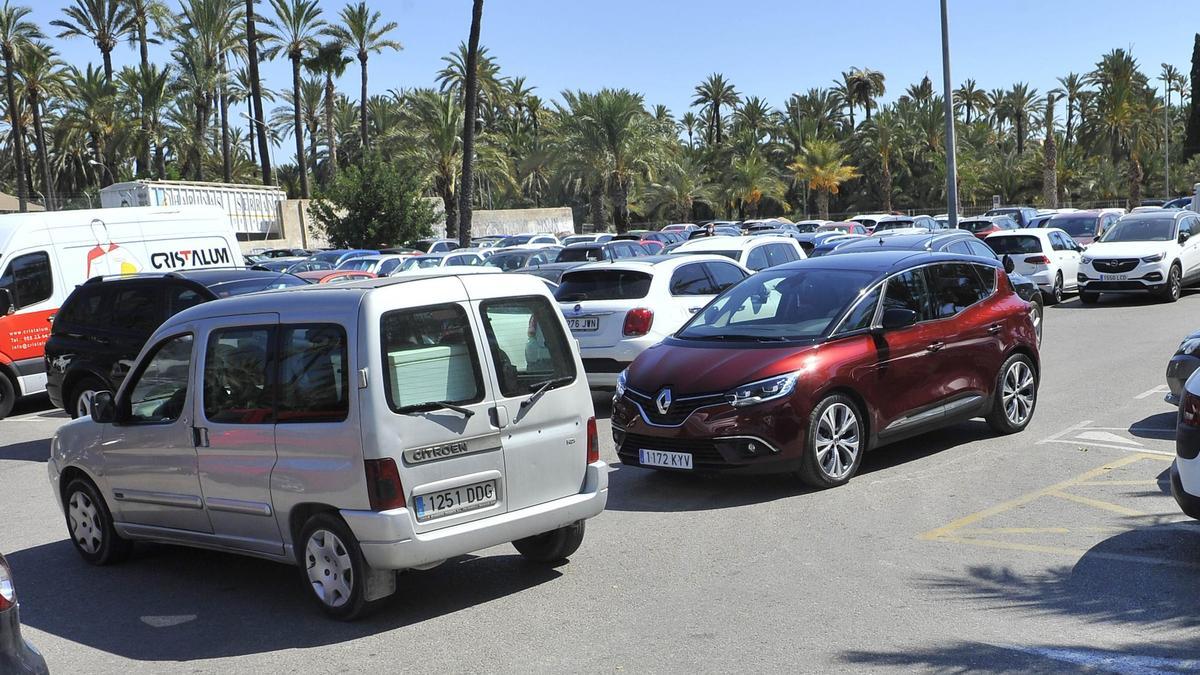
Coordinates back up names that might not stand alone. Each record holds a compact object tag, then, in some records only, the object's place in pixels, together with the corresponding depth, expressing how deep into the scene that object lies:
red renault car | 8.50
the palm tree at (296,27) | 53.09
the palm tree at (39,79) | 52.47
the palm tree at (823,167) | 64.94
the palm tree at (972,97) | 84.00
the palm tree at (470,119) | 31.66
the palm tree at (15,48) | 50.72
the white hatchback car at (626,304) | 12.76
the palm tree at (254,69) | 47.56
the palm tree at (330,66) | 53.75
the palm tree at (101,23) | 56.25
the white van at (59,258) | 15.86
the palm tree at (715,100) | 78.25
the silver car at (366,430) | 6.05
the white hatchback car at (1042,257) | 23.83
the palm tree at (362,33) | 53.59
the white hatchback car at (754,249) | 16.50
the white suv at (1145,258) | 22.52
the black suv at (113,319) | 12.92
